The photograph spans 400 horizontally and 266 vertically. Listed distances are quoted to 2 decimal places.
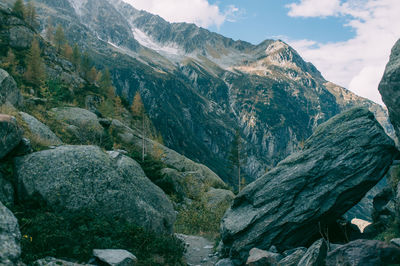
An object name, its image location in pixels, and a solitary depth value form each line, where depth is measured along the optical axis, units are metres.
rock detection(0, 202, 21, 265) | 5.84
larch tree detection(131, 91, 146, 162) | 68.29
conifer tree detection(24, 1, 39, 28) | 94.23
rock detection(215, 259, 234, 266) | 13.88
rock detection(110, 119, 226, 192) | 37.49
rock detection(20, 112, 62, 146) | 14.48
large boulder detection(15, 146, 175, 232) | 10.56
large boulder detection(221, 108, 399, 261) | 14.39
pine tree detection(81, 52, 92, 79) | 89.93
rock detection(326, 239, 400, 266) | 7.89
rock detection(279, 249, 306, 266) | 10.10
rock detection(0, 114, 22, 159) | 9.80
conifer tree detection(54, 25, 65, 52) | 94.62
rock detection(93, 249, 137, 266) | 8.55
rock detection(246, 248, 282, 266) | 10.59
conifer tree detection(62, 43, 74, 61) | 84.72
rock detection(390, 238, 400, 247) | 9.32
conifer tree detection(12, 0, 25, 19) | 70.53
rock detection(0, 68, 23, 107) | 19.62
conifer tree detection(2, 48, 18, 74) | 38.12
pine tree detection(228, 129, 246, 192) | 54.81
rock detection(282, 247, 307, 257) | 12.78
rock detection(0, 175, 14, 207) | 9.46
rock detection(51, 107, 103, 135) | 29.03
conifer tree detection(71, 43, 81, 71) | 85.43
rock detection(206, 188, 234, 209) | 32.02
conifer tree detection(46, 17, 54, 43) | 116.08
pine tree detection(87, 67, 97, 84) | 89.38
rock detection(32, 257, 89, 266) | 7.02
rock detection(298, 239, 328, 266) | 8.55
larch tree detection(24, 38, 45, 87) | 41.94
